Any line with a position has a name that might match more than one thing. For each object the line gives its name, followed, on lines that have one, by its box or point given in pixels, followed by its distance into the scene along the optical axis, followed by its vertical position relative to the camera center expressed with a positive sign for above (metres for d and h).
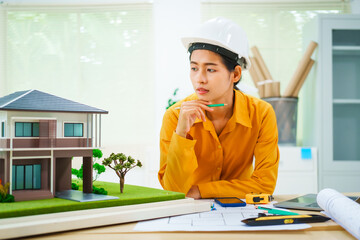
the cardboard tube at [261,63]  3.16 +0.54
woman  1.34 -0.02
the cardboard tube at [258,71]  3.15 +0.47
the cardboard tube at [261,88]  3.08 +0.31
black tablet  1.05 -0.23
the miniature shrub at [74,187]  0.95 -0.15
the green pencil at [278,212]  0.92 -0.21
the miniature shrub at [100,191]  0.89 -0.16
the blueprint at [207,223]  0.78 -0.21
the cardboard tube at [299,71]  3.04 +0.45
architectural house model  0.80 -0.03
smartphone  1.06 -0.22
